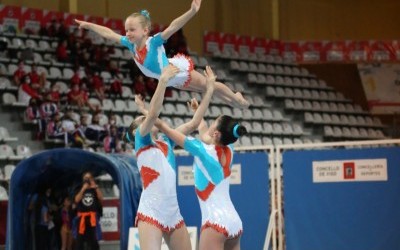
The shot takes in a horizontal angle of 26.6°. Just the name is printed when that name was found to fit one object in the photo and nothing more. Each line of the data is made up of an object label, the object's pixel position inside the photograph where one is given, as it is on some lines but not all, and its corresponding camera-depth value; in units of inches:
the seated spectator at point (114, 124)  649.6
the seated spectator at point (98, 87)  713.0
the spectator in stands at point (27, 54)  705.0
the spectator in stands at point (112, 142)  634.2
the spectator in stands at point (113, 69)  768.3
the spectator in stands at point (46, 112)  633.0
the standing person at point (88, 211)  485.7
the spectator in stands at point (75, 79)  694.5
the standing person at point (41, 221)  508.7
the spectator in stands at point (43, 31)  759.1
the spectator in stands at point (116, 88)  734.5
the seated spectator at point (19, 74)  660.1
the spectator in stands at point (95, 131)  636.7
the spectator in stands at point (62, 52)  734.5
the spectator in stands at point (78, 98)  669.9
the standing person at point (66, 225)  519.5
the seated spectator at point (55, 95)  650.8
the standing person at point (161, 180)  259.8
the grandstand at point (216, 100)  643.5
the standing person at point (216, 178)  254.8
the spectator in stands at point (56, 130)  620.5
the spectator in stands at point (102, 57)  763.4
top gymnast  272.4
